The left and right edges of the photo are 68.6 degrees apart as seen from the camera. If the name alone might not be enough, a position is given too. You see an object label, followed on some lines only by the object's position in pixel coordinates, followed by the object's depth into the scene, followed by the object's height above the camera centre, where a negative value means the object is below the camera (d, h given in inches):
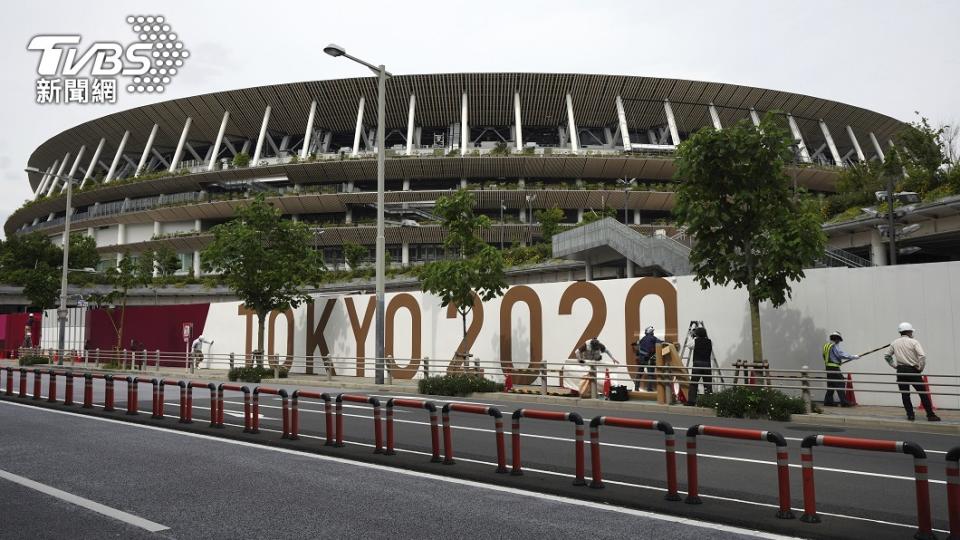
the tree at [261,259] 1217.4 +133.9
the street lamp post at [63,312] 1588.3 +57.5
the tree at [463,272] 941.8 +81.3
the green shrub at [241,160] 2726.4 +677.2
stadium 2576.3 +712.5
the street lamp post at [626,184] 2462.1 +526.1
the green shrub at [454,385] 839.1 -63.0
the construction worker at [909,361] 553.3 -26.7
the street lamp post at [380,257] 931.3 +102.2
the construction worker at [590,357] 742.1 -28.2
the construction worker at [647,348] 739.4 -18.2
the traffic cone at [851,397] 664.6 -65.1
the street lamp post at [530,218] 2465.6 +412.1
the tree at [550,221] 2250.2 +357.1
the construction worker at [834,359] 647.8 -28.0
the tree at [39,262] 2065.7 +277.8
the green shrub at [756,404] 598.5 -64.1
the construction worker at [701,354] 673.6 -23.0
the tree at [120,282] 1718.8 +165.3
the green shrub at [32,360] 1599.4 -51.1
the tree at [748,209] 645.3 +114.2
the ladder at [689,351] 748.3 -22.2
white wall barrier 667.4 +14.6
